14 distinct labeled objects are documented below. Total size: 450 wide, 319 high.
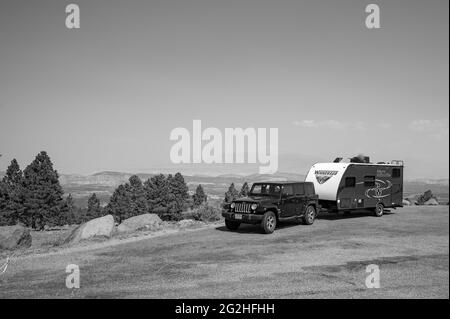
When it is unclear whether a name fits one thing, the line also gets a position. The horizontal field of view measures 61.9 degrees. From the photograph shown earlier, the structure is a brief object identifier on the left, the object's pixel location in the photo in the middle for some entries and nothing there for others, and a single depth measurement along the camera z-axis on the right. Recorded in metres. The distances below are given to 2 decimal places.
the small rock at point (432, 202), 36.68
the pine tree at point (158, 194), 58.02
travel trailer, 19.42
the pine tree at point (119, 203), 58.84
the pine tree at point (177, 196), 57.19
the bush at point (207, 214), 21.97
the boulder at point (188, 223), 18.65
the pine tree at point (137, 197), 58.50
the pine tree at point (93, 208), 62.07
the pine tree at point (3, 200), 39.09
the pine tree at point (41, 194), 40.28
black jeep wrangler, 15.19
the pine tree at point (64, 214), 43.12
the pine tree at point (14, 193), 39.81
